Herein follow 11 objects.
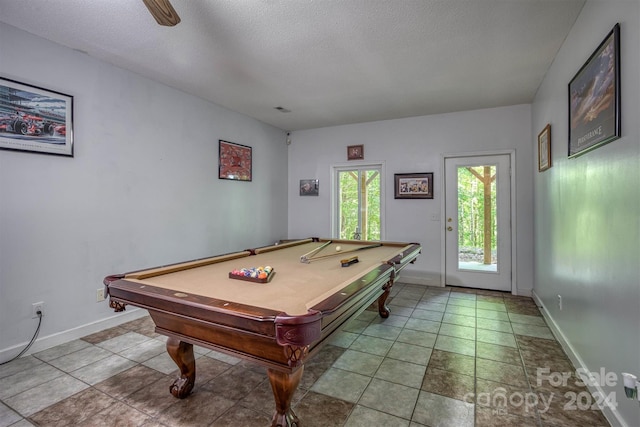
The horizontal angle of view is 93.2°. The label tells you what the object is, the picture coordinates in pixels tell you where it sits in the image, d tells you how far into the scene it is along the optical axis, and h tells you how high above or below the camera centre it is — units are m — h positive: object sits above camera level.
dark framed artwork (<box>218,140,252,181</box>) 4.12 +0.75
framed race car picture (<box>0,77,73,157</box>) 2.29 +0.76
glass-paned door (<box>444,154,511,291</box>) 4.16 -0.12
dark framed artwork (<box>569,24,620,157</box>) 1.55 +0.68
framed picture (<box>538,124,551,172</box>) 2.91 +0.67
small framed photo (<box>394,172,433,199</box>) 4.51 +0.43
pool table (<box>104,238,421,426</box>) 1.22 -0.41
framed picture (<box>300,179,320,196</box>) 5.32 +0.47
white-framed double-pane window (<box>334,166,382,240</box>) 4.96 +0.18
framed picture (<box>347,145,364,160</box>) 4.95 +1.02
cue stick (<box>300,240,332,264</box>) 2.49 -0.36
